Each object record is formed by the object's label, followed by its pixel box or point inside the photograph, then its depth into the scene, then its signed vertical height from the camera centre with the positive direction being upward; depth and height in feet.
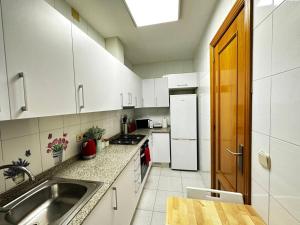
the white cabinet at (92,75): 3.68 +1.05
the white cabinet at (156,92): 10.55 +1.08
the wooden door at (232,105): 3.28 -0.02
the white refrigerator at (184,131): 9.29 -1.71
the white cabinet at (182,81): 9.80 +1.81
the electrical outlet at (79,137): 5.18 -1.09
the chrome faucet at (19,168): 2.36 -1.01
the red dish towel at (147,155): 7.92 -2.76
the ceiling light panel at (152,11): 4.74 +3.58
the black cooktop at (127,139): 7.13 -1.76
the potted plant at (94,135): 5.57 -1.10
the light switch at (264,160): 2.50 -1.04
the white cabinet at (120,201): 3.03 -2.61
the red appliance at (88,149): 5.04 -1.50
